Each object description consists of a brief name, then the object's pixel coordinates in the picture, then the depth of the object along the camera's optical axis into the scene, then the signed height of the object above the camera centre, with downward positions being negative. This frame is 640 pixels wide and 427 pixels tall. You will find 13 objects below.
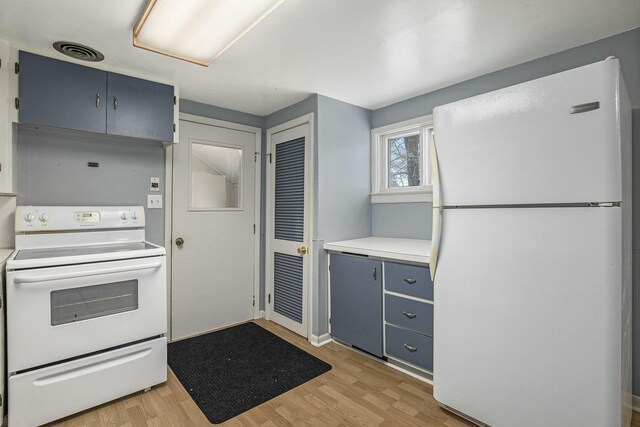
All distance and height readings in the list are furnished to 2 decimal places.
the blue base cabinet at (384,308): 2.17 -0.73
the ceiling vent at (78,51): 1.96 +1.06
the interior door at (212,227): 2.94 -0.14
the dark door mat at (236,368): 1.98 -1.17
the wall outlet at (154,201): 2.73 +0.11
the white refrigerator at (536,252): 1.30 -0.18
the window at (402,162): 2.90 +0.52
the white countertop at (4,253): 1.74 -0.24
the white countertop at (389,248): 2.16 -0.27
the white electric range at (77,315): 1.65 -0.60
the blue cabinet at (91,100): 1.99 +0.80
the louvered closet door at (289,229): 2.95 -0.15
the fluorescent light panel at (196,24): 1.54 +1.03
